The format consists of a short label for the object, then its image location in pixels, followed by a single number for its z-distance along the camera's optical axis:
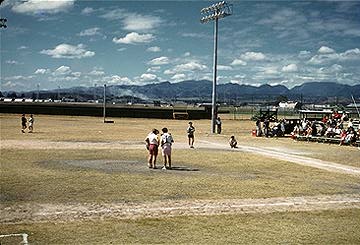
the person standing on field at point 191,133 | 25.14
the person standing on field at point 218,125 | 37.47
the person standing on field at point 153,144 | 17.02
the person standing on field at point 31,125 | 34.30
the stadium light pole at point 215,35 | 37.38
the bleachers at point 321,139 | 29.14
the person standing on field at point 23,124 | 33.41
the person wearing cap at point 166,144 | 17.06
